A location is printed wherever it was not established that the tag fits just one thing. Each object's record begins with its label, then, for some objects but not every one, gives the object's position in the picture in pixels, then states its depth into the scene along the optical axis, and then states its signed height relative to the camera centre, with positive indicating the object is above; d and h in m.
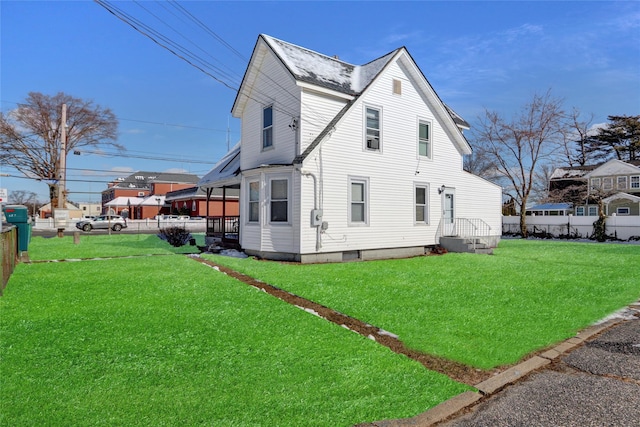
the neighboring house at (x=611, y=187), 35.22 +3.41
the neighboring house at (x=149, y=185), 68.19 +6.92
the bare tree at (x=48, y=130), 35.97 +9.33
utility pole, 26.45 +3.91
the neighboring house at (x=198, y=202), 44.94 +2.20
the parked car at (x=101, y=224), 33.15 -0.50
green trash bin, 11.94 -0.06
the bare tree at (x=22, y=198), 82.81 +4.83
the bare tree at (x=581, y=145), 35.86 +8.98
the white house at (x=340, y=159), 12.24 +2.29
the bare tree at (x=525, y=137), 27.59 +6.50
